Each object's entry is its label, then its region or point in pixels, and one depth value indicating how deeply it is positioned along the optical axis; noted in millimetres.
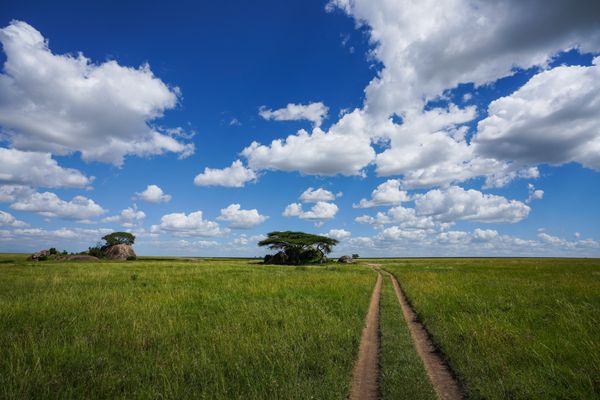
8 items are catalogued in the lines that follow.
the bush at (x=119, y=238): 80250
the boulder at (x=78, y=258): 52844
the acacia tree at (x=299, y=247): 73250
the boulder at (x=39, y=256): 53000
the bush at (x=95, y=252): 62719
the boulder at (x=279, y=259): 73900
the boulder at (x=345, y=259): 74769
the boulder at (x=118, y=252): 63312
